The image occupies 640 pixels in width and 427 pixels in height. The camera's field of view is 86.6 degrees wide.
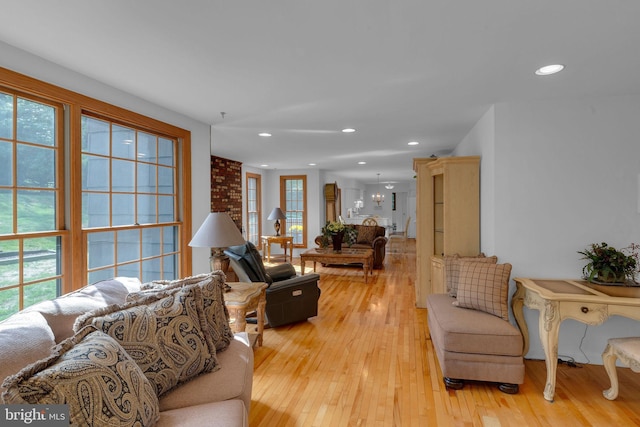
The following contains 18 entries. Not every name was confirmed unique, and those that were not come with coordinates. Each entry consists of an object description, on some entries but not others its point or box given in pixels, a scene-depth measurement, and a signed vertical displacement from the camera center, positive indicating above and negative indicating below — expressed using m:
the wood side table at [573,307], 2.33 -0.68
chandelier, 13.92 +0.60
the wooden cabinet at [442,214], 3.72 -0.02
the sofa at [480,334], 2.46 -0.91
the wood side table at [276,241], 7.91 -0.65
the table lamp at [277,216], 8.33 -0.07
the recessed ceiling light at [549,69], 2.32 +0.99
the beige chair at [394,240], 10.55 -0.92
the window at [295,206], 9.02 +0.19
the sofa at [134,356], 1.18 -0.58
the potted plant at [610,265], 2.67 -0.43
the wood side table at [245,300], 2.75 -0.73
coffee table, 5.95 -0.78
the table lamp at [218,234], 2.88 -0.17
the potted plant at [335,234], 6.28 -0.40
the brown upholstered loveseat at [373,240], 7.27 -0.61
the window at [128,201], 2.66 +0.12
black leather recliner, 3.52 -0.86
